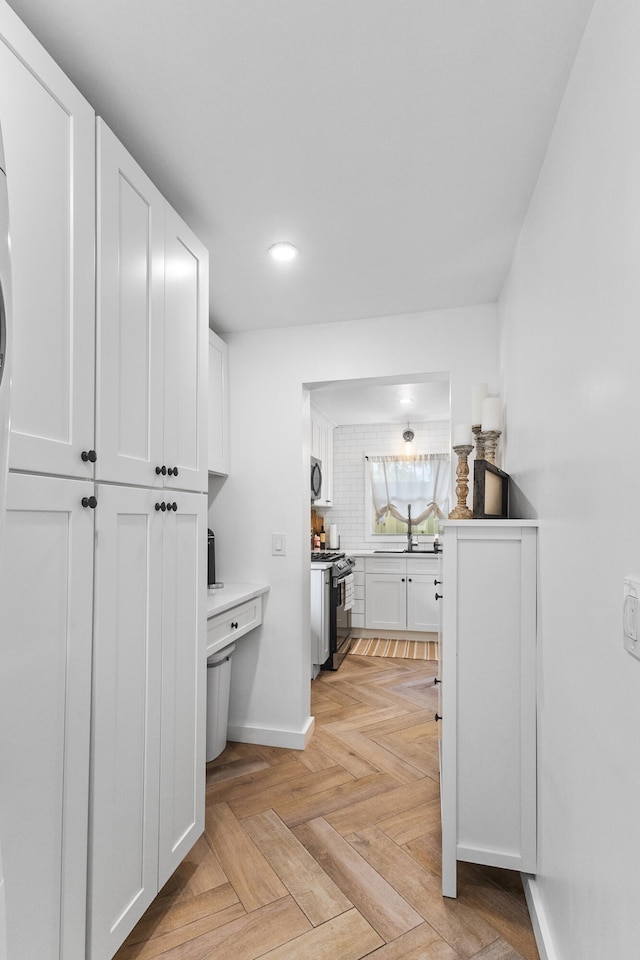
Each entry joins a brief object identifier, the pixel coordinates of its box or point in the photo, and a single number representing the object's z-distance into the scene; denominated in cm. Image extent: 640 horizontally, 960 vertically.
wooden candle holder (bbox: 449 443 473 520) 202
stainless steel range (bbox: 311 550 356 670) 409
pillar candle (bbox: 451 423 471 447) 229
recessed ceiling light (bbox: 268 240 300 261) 214
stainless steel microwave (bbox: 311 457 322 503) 502
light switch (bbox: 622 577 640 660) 86
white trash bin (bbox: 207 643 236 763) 264
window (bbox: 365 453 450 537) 578
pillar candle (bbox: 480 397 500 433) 222
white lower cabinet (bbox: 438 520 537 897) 170
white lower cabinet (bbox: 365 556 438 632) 512
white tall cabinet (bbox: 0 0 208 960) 104
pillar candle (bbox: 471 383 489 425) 233
